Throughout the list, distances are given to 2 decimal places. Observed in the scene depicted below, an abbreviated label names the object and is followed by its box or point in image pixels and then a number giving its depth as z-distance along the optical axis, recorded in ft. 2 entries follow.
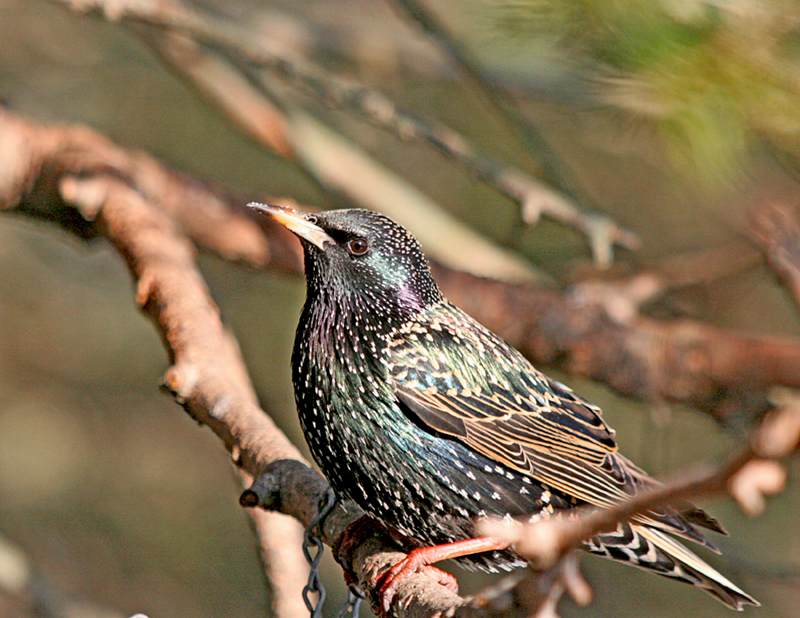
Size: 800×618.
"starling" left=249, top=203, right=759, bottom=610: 15.08
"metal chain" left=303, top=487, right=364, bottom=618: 14.74
